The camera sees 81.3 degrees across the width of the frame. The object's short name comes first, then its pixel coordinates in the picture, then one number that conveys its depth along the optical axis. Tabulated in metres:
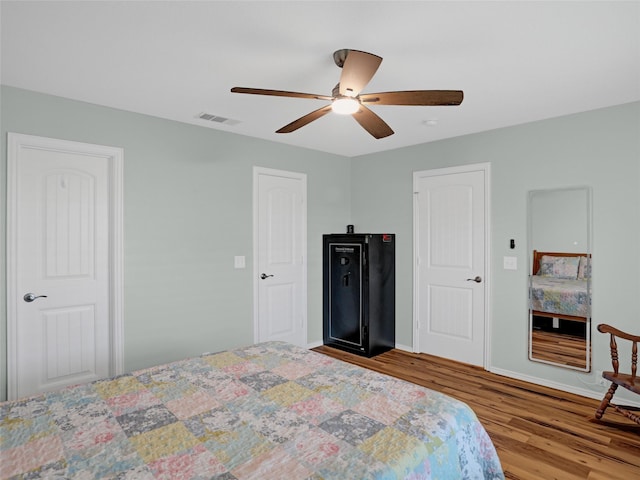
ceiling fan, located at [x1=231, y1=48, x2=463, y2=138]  1.71
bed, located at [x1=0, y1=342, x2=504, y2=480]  1.24
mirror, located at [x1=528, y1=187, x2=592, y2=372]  3.14
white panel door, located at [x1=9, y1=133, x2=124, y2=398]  2.63
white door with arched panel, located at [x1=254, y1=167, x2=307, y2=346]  4.01
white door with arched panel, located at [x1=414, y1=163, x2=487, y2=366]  3.80
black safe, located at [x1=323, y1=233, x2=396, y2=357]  4.22
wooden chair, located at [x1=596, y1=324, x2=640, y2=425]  2.52
